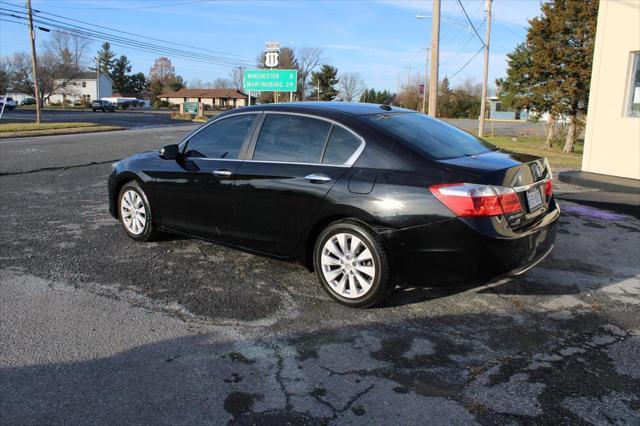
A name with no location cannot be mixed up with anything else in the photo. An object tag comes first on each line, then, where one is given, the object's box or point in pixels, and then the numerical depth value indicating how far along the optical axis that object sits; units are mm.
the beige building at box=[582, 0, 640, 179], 10570
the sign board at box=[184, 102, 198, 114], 52469
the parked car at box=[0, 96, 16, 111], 56750
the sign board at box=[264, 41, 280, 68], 27880
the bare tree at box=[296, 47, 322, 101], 79288
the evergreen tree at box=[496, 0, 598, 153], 23719
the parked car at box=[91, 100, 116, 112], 64938
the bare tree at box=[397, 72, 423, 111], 76438
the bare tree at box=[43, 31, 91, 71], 76688
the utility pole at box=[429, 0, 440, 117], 20172
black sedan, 3734
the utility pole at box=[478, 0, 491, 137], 31266
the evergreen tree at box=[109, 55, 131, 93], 120875
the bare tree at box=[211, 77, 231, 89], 120588
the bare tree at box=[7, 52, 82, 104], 73938
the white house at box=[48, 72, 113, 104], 90025
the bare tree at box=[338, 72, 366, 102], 93562
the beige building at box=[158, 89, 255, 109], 104125
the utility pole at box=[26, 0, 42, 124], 30469
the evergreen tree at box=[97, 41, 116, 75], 119938
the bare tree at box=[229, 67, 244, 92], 111331
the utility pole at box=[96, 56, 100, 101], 92362
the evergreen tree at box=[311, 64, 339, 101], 79625
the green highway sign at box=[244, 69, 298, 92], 39375
